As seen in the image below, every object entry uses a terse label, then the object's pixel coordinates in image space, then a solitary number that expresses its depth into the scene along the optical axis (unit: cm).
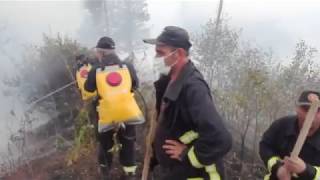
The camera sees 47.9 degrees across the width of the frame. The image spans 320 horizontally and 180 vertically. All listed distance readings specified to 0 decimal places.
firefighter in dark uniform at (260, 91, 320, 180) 231
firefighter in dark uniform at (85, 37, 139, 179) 398
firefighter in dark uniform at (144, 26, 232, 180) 216
